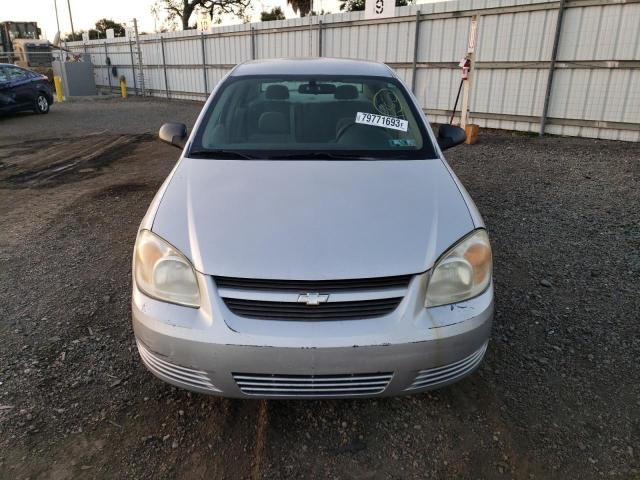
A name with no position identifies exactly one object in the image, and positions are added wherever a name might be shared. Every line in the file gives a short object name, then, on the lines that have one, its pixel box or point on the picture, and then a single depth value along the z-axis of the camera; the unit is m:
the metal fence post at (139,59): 21.75
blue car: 13.76
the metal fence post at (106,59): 25.79
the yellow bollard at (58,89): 21.72
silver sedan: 1.89
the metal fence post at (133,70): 23.16
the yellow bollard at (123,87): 23.08
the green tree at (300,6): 32.38
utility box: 23.53
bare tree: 35.97
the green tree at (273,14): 39.94
